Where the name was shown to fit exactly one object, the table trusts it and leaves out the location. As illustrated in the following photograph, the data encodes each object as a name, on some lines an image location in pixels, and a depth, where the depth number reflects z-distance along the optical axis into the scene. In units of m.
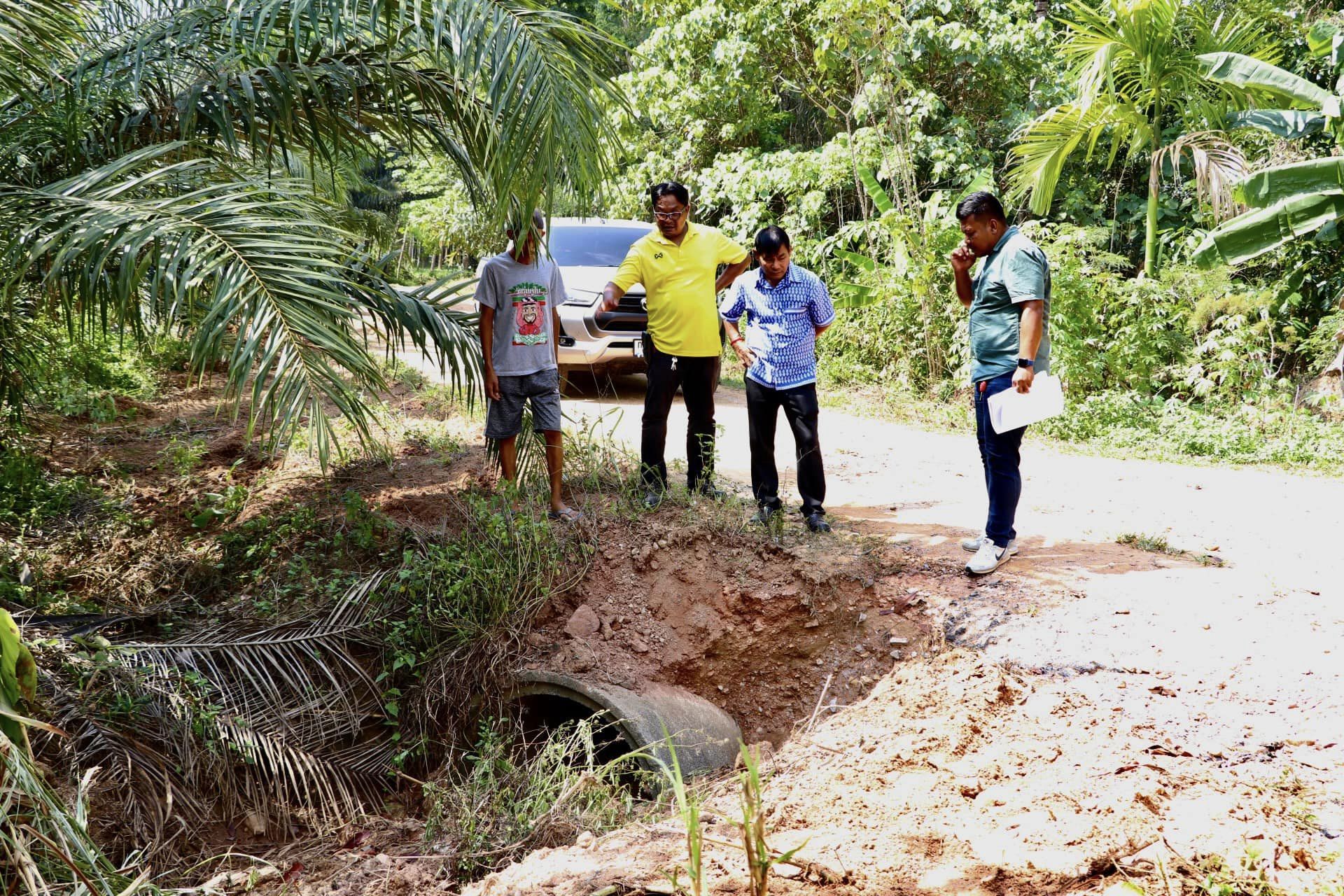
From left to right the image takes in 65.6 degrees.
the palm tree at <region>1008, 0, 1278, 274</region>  9.39
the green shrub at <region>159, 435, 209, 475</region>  6.89
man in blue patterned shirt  5.45
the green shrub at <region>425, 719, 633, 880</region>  3.87
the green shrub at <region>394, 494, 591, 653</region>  4.91
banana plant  8.12
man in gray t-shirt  5.38
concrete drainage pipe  4.38
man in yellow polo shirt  5.55
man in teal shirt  4.57
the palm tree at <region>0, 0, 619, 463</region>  3.95
